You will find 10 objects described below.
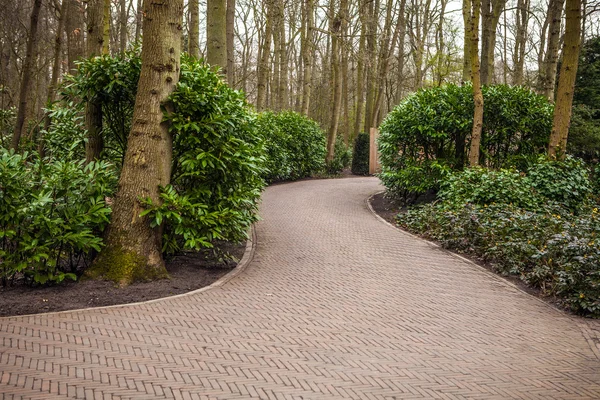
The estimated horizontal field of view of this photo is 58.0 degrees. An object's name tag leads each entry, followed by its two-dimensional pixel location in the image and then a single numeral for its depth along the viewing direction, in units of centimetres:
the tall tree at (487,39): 1883
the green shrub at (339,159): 2852
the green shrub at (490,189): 1273
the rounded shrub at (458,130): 1560
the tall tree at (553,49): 1705
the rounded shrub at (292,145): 2236
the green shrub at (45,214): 726
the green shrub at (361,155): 2908
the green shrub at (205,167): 840
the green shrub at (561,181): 1368
